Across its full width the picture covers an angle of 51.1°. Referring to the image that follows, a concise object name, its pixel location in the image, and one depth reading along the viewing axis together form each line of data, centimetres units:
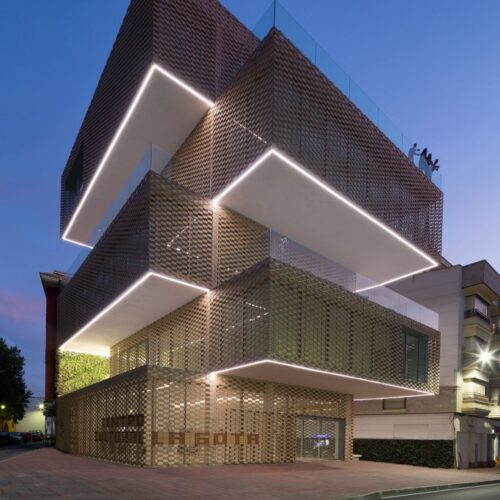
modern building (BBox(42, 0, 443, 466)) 1812
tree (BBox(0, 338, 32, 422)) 5062
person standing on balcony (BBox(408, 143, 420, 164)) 2674
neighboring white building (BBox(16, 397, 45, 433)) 7994
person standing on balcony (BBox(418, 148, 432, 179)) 2765
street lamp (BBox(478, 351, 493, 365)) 3058
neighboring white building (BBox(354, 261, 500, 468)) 2952
